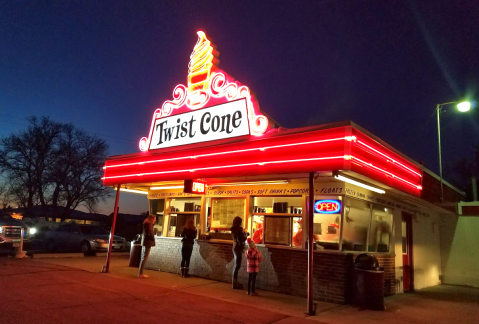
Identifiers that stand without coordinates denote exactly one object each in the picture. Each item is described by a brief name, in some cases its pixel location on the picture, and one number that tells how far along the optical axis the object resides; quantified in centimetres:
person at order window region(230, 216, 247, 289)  997
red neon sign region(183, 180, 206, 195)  1114
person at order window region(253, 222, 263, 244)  1101
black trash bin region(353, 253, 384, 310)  841
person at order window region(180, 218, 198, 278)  1171
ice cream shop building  865
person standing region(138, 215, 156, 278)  1112
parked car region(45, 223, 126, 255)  1902
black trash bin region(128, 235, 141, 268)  1347
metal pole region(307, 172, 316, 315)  765
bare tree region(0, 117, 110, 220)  3288
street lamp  1326
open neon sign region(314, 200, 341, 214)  968
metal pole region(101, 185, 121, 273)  1197
